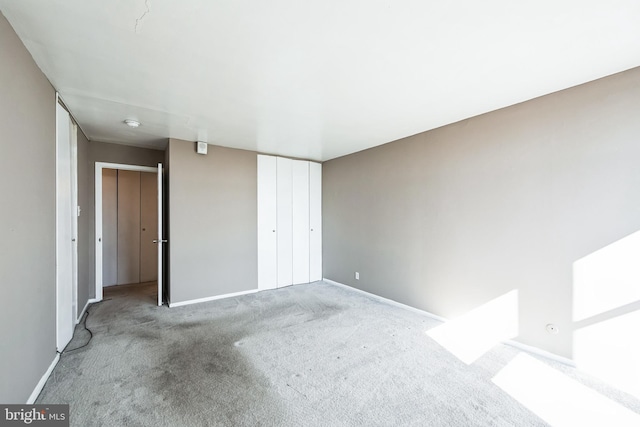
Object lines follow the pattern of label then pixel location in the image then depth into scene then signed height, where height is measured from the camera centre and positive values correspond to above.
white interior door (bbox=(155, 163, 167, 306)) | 3.80 -0.41
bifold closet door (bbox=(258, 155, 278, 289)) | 4.71 -0.22
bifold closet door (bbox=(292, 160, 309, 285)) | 5.12 -0.16
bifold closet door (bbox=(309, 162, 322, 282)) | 5.33 -0.19
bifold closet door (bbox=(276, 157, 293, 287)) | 4.93 -0.19
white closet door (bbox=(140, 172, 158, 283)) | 5.28 -0.27
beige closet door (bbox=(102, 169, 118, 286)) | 4.95 -0.28
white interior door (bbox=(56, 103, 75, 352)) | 2.41 -0.21
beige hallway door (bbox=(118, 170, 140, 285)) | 5.09 -0.29
